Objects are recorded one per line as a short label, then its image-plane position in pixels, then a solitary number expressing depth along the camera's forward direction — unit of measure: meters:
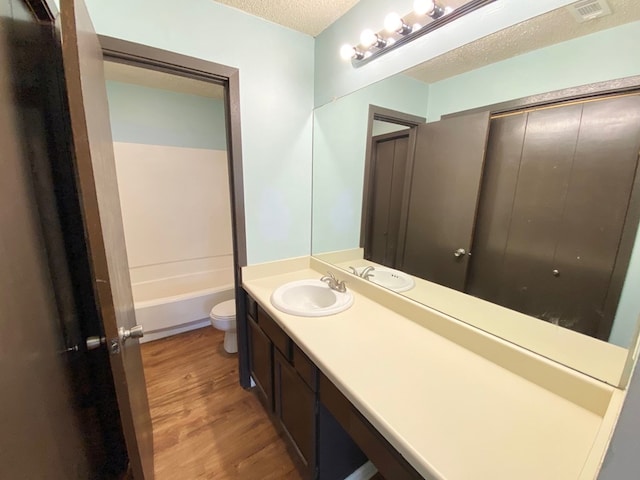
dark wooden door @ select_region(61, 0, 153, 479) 0.63
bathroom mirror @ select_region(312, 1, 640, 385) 0.73
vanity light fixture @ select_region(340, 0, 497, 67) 1.02
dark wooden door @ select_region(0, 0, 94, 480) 0.52
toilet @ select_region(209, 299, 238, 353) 2.11
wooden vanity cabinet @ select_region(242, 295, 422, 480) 0.78
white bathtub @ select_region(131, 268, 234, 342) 2.33
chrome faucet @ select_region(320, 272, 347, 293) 1.53
